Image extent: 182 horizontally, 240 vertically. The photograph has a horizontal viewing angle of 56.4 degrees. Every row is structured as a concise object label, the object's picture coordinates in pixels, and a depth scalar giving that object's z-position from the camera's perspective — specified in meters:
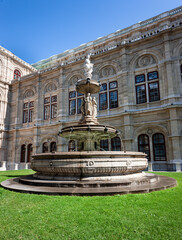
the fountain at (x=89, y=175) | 5.61
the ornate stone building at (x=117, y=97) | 18.53
